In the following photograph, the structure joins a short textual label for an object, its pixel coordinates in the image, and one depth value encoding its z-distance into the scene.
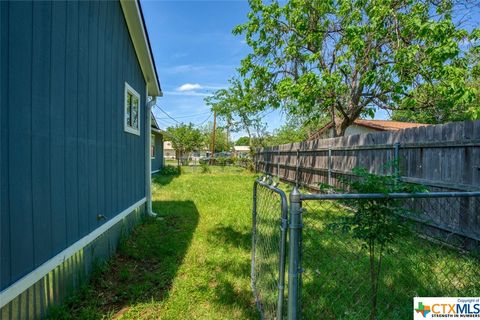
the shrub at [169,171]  17.43
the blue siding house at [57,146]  1.92
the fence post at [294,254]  1.64
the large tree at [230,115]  27.25
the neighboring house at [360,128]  18.58
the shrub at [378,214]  1.76
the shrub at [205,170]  20.08
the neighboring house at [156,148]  16.33
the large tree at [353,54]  6.37
